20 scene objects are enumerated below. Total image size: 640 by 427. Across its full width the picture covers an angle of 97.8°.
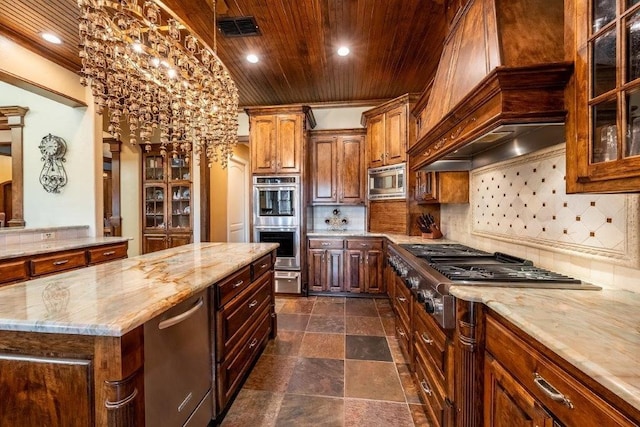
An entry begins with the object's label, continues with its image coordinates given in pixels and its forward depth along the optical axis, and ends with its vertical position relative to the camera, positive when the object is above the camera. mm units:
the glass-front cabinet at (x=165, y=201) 5258 +206
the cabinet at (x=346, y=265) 3939 -775
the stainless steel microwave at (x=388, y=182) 3781 +409
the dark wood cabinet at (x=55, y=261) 2293 -471
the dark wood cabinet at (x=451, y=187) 2816 +246
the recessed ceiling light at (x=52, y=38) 2834 +1803
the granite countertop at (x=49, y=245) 2363 -333
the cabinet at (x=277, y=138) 4055 +1077
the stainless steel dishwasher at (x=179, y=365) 1120 -710
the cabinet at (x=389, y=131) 3732 +1120
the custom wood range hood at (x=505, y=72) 1170 +663
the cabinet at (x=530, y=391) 686 -533
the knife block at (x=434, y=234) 3383 -283
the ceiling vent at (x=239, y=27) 2590 +1780
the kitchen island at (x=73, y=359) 906 -491
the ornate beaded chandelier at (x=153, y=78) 1784 +1015
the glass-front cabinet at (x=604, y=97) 863 +381
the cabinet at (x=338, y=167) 4371 +701
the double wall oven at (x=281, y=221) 4055 -140
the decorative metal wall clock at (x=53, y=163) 3525 +627
